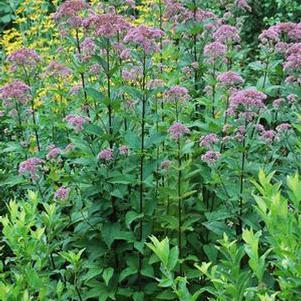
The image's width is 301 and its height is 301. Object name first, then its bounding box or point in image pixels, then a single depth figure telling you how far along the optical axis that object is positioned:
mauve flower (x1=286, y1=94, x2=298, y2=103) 3.17
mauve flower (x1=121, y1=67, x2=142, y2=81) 3.21
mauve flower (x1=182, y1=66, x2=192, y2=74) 3.72
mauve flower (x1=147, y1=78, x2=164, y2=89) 3.17
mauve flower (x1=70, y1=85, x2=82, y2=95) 3.43
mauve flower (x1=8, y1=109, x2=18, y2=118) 3.77
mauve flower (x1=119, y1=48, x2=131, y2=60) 3.06
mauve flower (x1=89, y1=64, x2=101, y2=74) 3.16
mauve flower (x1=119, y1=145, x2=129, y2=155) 3.08
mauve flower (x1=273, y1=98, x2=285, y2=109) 3.26
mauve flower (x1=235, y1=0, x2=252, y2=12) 4.13
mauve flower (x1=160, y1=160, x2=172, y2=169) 3.11
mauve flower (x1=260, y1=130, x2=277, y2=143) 3.07
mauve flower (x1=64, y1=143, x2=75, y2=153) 3.33
